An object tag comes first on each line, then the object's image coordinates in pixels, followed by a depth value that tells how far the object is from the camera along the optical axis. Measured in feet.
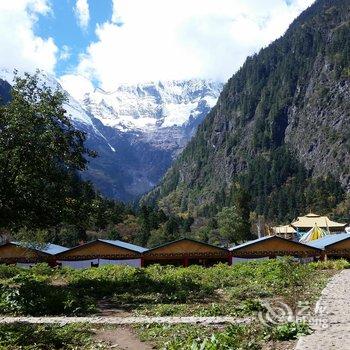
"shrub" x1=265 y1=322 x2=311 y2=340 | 42.70
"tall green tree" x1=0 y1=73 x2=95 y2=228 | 88.99
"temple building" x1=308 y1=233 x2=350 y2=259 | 194.39
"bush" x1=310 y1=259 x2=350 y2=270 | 145.89
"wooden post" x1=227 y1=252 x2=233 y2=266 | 200.63
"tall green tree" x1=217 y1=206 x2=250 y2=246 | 367.66
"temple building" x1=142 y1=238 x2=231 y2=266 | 200.64
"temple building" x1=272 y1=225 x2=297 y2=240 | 425.69
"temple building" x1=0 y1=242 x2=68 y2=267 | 199.62
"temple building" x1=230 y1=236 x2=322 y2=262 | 199.00
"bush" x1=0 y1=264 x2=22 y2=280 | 132.07
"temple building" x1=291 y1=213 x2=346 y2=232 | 427.74
